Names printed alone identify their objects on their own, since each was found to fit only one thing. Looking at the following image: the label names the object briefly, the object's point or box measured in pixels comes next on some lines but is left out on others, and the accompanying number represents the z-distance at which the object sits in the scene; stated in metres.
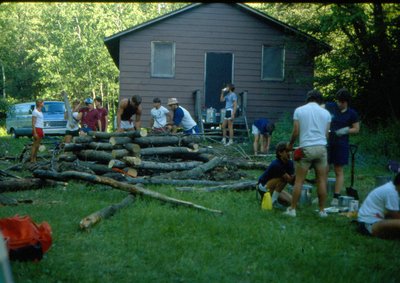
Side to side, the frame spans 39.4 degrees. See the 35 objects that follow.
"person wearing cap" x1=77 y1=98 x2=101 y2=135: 17.62
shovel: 9.40
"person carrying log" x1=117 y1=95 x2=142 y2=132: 13.30
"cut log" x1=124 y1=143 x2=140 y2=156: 12.34
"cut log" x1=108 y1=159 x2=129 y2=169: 12.07
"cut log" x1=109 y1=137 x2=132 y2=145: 12.64
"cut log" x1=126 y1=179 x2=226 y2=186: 10.99
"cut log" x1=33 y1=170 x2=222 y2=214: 8.52
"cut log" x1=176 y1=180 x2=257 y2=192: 10.42
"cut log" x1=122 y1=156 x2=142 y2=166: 11.88
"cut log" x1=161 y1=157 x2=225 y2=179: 11.74
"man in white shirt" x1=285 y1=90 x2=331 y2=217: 8.09
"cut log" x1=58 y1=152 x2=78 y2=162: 13.33
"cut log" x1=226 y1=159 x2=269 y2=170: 14.08
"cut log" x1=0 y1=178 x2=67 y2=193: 10.47
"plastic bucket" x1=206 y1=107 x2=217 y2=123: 21.27
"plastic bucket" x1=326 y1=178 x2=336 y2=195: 10.43
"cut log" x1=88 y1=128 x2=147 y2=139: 12.72
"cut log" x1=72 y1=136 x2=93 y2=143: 13.20
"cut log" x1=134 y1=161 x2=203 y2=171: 12.05
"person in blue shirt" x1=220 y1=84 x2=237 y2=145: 19.06
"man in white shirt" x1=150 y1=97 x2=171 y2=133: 14.72
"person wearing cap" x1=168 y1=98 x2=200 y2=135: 14.40
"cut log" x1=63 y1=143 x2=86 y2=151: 13.26
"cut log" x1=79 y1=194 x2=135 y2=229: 7.06
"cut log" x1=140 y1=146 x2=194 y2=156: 12.59
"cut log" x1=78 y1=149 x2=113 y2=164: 12.41
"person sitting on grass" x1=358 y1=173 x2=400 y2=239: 6.79
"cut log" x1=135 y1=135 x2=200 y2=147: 12.80
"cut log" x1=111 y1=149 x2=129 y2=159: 12.23
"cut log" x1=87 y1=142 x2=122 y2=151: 12.72
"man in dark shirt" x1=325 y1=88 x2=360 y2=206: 9.38
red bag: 5.43
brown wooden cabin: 21.64
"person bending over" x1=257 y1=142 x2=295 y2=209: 8.84
